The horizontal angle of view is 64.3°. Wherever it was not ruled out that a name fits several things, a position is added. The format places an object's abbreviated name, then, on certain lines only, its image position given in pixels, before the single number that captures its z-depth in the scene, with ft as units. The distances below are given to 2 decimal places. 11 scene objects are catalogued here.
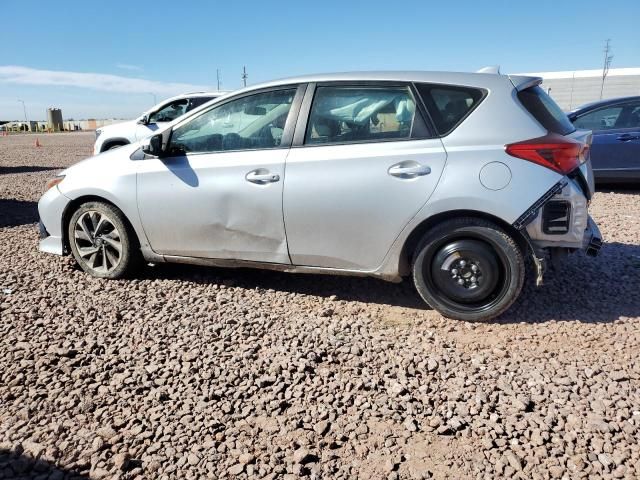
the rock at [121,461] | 7.54
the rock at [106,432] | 8.22
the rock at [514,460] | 7.41
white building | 161.38
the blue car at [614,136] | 26.68
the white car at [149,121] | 36.55
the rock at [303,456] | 7.63
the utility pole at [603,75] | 164.04
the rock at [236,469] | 7.44
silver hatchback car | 11.49
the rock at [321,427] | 8.33
